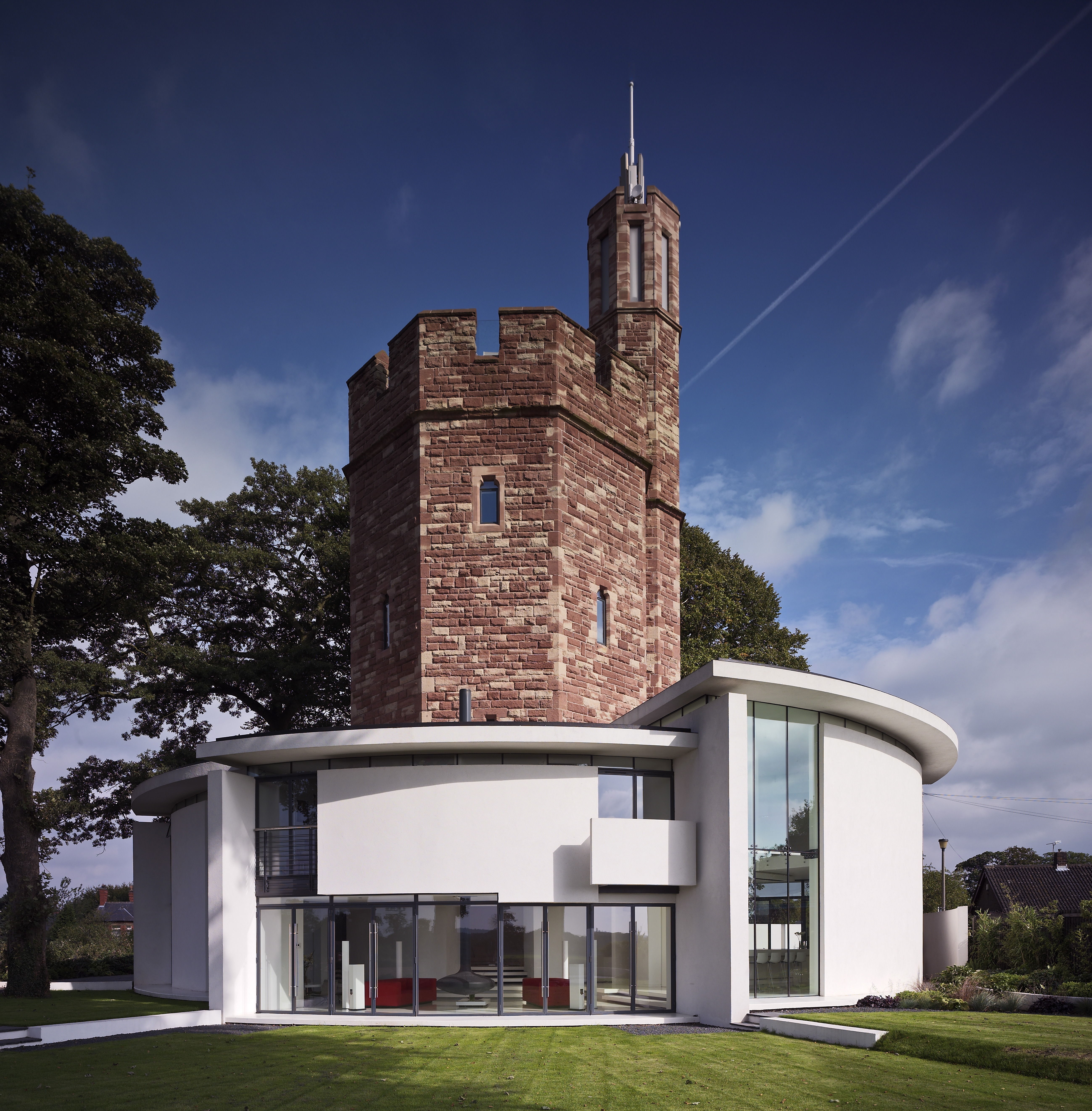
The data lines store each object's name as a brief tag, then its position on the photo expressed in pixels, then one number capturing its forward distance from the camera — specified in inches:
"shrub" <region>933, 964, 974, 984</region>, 741.9
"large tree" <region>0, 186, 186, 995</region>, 872.9
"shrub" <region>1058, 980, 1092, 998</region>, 671.1
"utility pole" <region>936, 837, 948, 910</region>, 1213.7
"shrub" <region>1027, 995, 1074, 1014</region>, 628.4
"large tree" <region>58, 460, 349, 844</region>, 1195.3
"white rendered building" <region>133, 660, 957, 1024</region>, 627.2
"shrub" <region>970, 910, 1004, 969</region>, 891.4
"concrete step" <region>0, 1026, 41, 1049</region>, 554.9
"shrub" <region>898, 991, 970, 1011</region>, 641.0
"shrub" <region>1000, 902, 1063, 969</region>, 822.5
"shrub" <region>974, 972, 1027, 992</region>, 711.7
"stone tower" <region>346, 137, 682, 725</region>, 817.5
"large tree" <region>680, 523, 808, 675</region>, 1413.6
